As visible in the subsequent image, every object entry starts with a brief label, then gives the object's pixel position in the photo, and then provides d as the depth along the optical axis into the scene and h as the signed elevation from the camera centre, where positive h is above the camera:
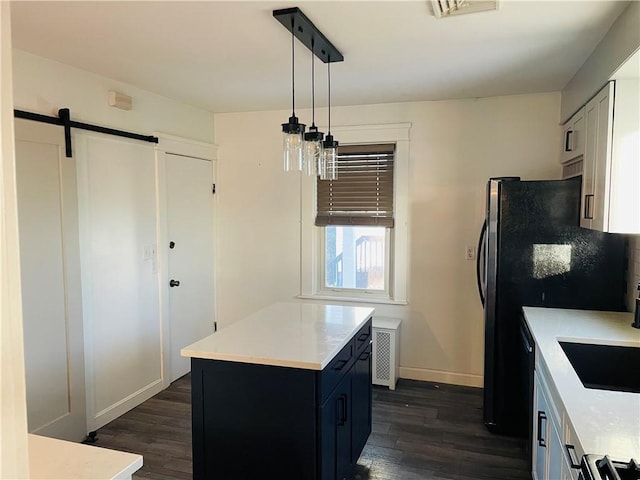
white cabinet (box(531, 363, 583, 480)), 1.48 -0.91
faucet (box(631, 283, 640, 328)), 2.40 -0.55
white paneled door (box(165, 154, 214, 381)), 3.90 -0.34
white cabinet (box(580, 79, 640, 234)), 2.21 +0.29
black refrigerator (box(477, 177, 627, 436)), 2.84 -0.35
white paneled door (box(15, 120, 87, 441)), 2.62 -0.42
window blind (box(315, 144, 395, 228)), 4.06 +0.24
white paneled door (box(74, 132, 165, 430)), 3.10 -0.43
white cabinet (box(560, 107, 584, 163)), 2.85 +0.54
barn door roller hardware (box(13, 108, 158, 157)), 2.61 +0.58
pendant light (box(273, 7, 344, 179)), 2.21 +0.42
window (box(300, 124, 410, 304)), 4.01 -0.06
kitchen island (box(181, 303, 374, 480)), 1.97 -0.87
